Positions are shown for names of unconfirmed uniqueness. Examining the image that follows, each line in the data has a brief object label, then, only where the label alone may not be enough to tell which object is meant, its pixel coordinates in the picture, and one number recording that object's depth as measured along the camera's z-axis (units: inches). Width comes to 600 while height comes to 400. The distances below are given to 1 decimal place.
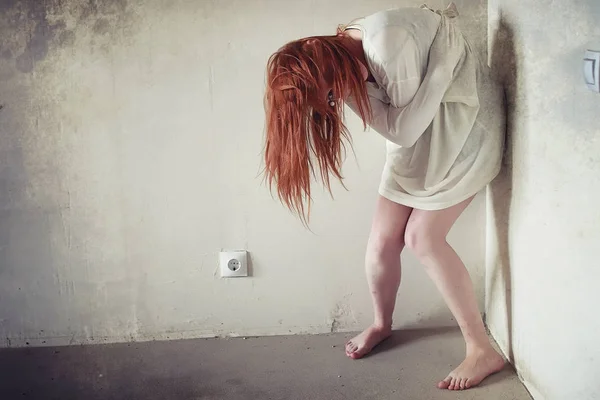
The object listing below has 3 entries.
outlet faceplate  81.0
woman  57.9
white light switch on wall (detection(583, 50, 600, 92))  45.3
